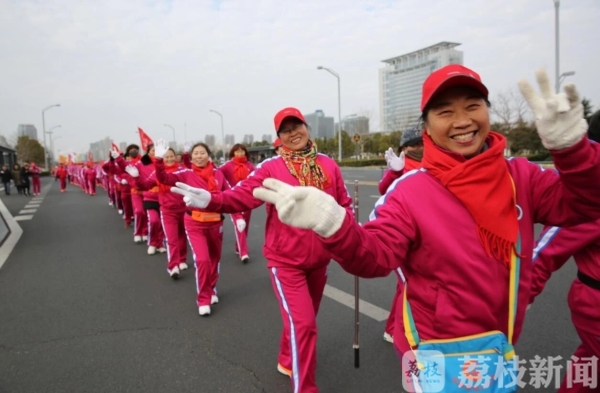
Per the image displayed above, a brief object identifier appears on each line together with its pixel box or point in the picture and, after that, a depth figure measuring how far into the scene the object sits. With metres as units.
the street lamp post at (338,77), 39.47
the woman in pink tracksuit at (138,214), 9.23
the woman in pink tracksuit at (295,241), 2.86
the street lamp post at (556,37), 18.97
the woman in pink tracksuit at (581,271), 2.13
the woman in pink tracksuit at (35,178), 25.28
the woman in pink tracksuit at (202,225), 4.88
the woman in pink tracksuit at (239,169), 7.17
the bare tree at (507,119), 38.59
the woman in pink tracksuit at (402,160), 3.66
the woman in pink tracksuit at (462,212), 1.43
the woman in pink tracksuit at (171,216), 6.23
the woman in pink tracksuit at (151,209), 7.64
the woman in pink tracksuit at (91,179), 23.41
